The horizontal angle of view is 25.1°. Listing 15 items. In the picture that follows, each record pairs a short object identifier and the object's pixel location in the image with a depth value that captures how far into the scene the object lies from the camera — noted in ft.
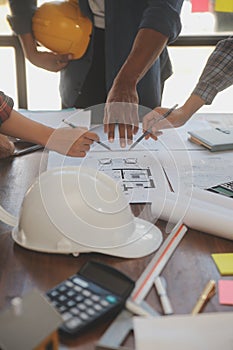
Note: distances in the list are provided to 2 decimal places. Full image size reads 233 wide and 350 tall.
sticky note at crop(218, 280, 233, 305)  2.46
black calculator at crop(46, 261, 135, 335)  2.17
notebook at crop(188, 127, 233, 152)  4.47
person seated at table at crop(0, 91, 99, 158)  3.66
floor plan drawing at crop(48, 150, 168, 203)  3.61
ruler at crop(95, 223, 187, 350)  2.12
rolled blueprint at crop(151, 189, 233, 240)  3.04
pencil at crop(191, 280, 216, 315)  2.38
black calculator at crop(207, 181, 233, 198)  3.49
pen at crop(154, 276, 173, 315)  2.36
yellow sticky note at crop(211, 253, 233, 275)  2.71
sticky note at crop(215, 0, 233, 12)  3.74
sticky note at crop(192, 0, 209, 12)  5.08
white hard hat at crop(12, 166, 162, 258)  2.78
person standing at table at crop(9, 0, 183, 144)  4.85
